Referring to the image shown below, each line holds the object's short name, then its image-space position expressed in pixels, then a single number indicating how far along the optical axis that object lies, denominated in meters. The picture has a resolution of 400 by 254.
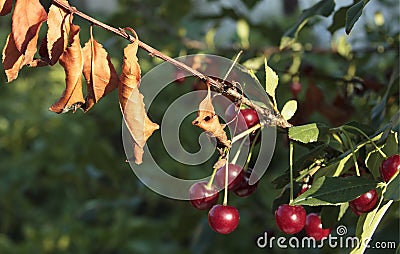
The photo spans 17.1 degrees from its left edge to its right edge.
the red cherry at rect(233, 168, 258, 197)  0.82
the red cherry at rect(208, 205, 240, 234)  0.79
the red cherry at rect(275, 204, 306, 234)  0.78
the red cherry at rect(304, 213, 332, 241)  0.82
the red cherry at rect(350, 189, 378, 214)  0.76
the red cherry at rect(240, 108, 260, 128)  0.80
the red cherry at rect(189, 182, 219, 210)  0.81
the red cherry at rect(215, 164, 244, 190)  0.80
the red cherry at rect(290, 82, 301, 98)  1.06
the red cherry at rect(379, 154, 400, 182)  0.76
